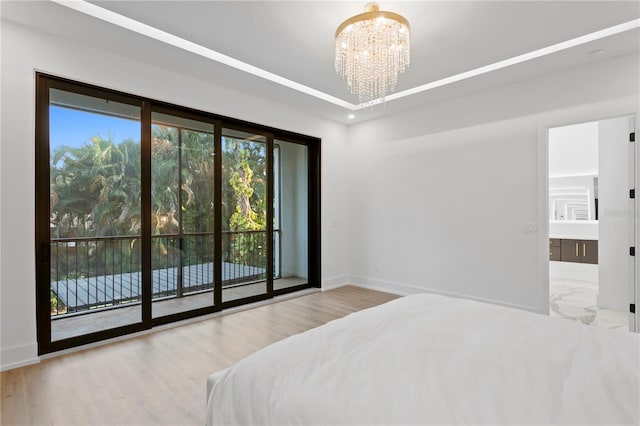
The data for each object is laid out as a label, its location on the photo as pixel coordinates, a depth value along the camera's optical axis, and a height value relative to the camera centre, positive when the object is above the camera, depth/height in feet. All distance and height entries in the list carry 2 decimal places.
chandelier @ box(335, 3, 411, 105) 7.45 +4.23
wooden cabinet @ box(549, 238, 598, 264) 17.17 -2.23
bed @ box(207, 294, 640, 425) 3.29 -2.08
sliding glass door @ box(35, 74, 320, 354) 9.56 -0.05
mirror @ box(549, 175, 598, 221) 16.76 +0.75
